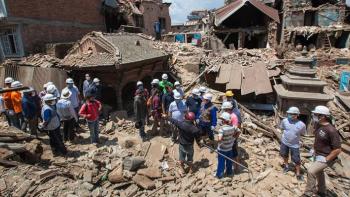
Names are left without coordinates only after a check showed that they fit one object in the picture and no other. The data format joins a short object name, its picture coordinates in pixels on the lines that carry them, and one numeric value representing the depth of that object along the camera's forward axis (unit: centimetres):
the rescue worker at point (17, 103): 831
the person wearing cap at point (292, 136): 614
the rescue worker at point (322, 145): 517
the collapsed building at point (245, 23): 2453
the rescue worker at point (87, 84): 969
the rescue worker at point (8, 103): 837
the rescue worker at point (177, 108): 689
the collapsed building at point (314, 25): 2748
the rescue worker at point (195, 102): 766
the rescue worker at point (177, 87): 845
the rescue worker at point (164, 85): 894
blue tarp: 1686
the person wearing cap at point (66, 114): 761
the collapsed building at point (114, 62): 1084
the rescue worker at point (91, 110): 771
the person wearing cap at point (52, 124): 680
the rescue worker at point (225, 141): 589
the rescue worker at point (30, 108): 774
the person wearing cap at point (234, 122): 621
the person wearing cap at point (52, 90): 780
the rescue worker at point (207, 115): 729
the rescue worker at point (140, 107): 830
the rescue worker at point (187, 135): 618
